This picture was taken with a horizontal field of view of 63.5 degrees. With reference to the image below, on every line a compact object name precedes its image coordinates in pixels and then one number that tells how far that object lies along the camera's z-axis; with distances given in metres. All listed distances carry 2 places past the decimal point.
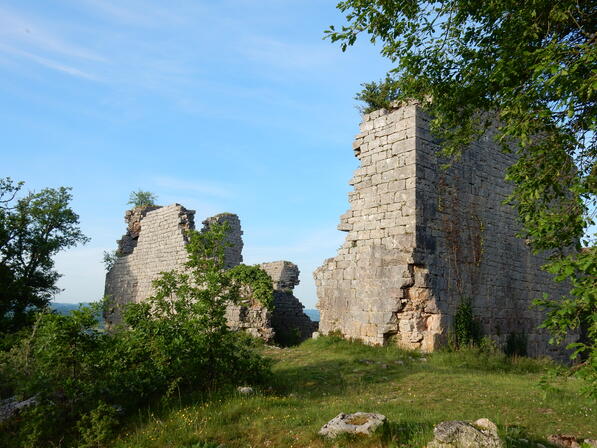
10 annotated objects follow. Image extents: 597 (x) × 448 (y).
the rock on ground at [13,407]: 6.21
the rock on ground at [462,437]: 4.44
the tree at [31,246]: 17.91
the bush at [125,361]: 6.06
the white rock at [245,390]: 6.98
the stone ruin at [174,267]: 14.20
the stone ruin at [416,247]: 10.99
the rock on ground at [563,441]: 5.16
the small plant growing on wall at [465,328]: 11.14
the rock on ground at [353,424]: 5.00
